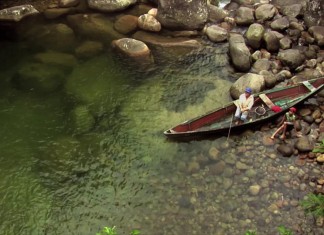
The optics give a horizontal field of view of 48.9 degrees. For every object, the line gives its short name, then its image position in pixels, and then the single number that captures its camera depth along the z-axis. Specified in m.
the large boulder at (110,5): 20.38
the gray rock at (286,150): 13.07
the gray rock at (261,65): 16.58
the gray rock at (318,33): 17.45
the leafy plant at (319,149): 12.10
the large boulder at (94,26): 19.27
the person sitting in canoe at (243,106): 13.75
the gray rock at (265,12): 19.20
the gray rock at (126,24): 19.53
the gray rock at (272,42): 17.45
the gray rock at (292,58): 16.56
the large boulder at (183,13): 18.84
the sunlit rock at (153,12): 19.80
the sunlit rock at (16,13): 20.03
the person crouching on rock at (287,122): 13.43
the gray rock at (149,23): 19.17
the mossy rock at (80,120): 14.48
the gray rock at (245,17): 19.27
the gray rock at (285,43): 17.53
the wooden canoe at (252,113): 13.68
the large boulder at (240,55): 16.64
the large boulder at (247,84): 15.12
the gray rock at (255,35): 17.70
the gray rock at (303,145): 13.00
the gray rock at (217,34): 18.53
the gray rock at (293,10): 19.20
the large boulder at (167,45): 18.13
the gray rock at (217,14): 19.91
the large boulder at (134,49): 17.72
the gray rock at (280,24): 18.53
